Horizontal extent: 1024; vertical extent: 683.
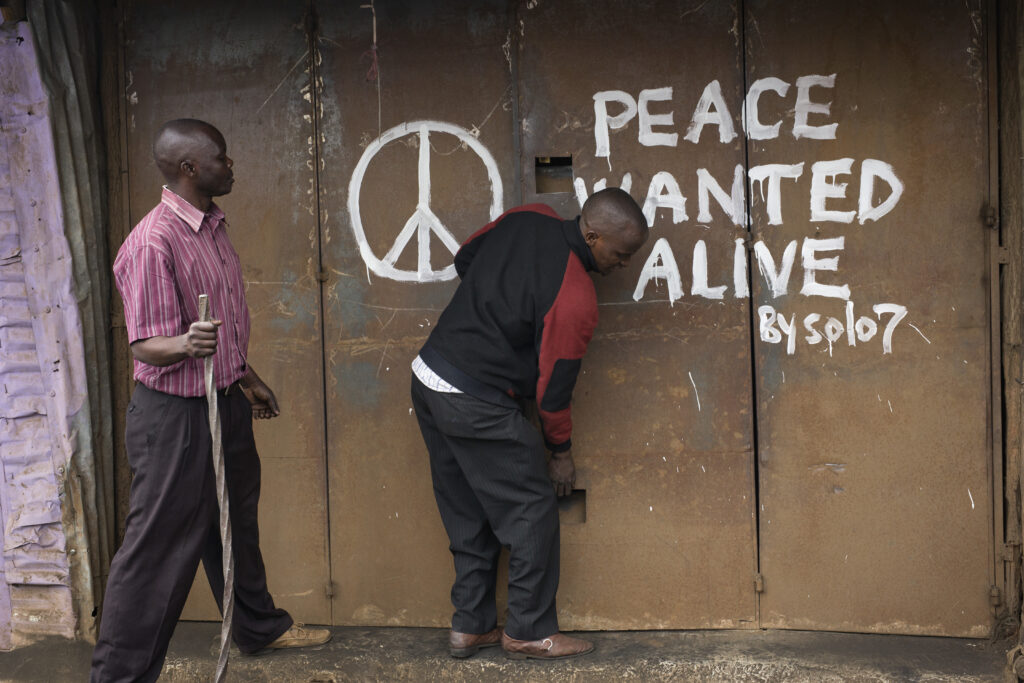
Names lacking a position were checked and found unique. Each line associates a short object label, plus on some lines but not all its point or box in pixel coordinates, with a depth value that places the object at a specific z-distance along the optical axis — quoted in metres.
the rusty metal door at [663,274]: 3.53
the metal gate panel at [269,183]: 3.81
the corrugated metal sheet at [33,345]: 3.62
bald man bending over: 3.26
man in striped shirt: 2.88
